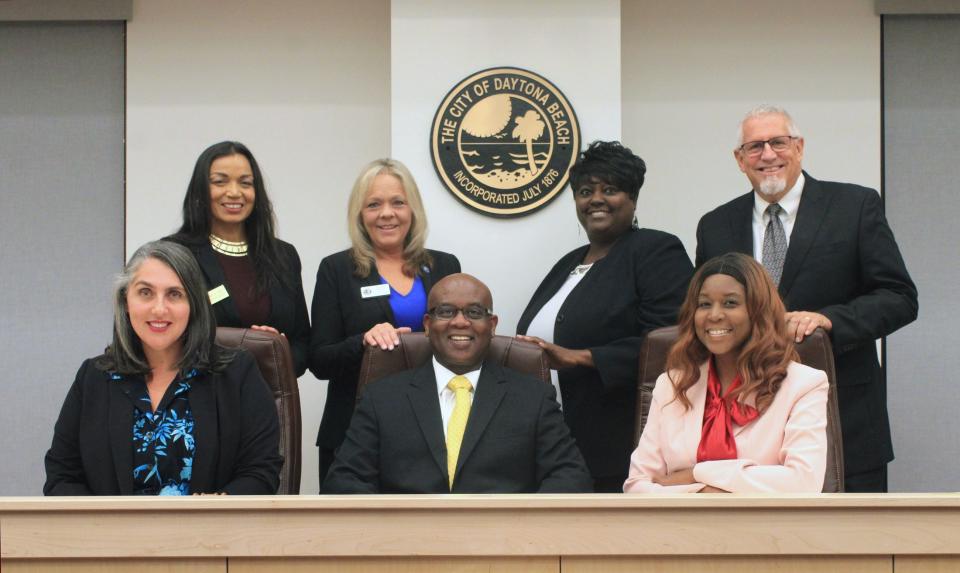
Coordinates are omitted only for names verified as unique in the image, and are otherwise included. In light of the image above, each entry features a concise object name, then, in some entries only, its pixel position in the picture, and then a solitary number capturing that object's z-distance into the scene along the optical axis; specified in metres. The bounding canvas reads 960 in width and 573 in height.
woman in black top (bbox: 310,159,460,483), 3.58
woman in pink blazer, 2.81
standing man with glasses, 3.21
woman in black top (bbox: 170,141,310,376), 3.46
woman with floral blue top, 2.84
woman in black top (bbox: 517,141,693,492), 3.48
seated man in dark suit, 3.02
